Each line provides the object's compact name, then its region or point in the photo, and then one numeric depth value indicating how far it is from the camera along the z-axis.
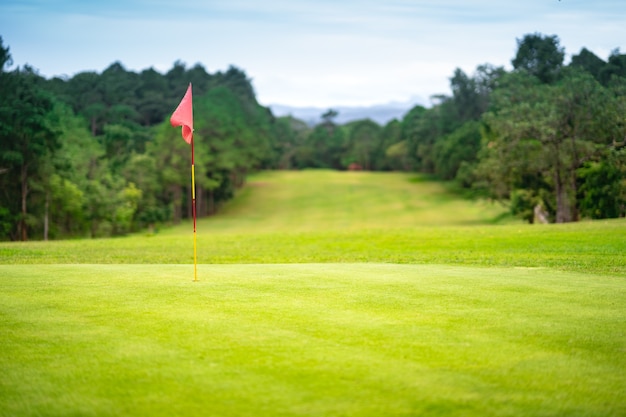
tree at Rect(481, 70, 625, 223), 40.94
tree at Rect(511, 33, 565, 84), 56.97
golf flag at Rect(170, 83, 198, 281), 12.74
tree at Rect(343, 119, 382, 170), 134.62
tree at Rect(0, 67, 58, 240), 48.25
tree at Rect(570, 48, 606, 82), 47.09
